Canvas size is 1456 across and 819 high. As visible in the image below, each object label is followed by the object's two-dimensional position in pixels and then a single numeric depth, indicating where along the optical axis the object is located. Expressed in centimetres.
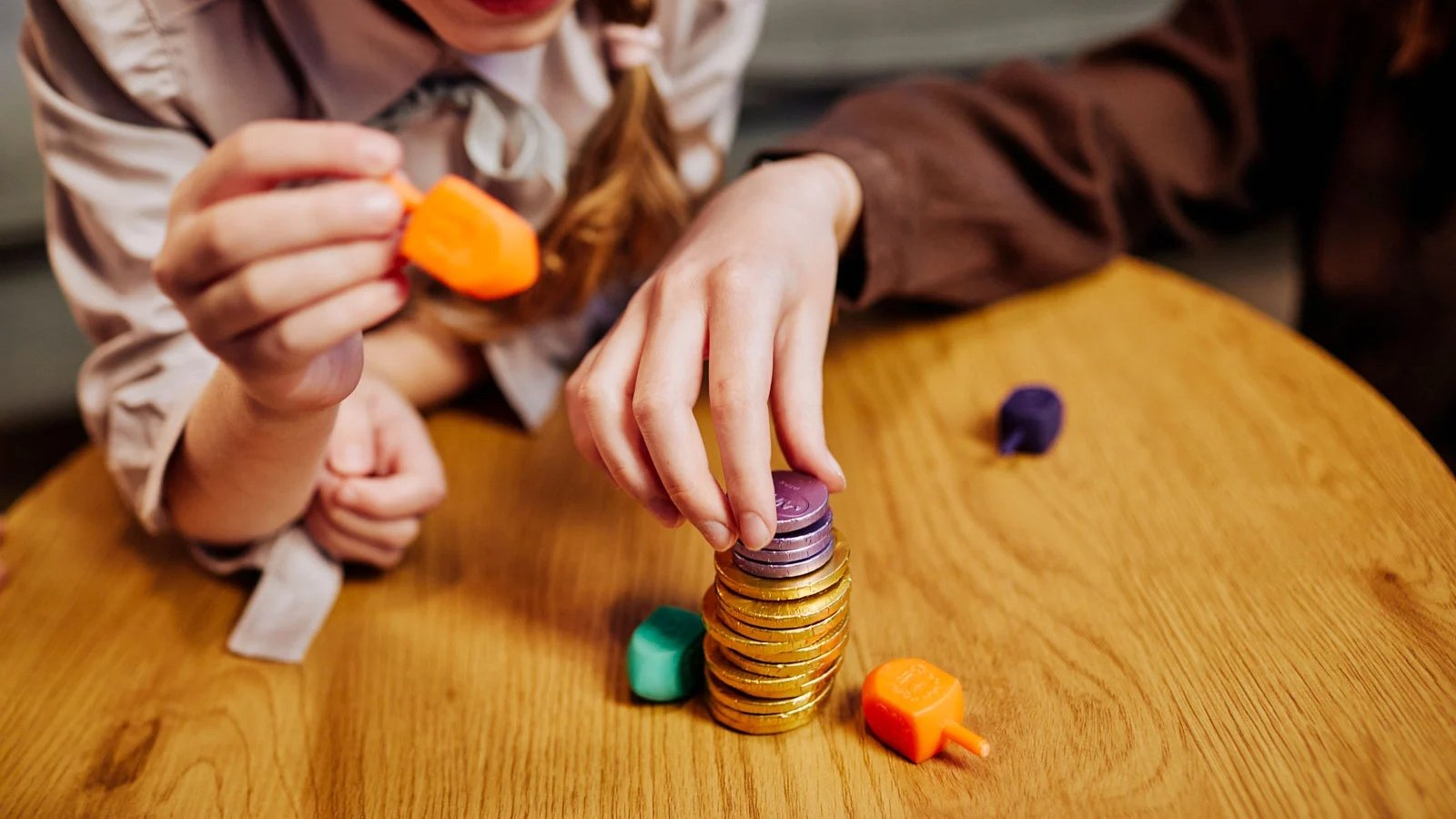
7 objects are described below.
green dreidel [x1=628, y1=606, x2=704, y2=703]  49
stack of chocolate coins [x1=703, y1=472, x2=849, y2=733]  45
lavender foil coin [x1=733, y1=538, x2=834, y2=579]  45
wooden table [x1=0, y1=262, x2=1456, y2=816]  45
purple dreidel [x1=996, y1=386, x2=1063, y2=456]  63
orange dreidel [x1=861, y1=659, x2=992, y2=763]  44
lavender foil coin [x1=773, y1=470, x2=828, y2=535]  46
